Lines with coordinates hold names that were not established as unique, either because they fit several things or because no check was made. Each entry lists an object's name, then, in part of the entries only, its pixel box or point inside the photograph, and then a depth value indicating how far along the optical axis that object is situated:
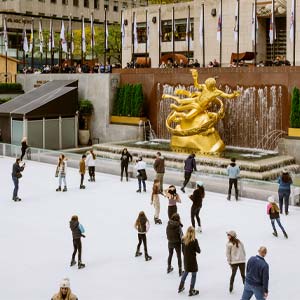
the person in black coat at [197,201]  13.98
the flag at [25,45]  41.10
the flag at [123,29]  36.15
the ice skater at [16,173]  18.36
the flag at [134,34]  36.12
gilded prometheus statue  25.53
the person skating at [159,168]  19.11
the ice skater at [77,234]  11.59
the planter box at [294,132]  25.48
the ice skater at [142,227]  11.97
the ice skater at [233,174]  18.23
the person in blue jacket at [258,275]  8.49
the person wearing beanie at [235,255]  10.02
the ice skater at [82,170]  20.58
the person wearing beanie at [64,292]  7.16
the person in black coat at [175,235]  10.91
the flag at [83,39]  38.62
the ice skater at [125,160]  21.65
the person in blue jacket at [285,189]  16.28
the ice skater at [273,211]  13.40
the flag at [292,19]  28.91
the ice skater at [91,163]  21.91
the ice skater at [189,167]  19.30
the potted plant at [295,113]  25.53
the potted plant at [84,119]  34.00
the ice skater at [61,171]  19.59
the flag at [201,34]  33.61
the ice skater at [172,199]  13.70
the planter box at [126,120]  32.16
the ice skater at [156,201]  14.88
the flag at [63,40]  38.48
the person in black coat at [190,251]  9.77
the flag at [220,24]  31.68
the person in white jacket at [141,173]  19.77
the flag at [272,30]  29.67
